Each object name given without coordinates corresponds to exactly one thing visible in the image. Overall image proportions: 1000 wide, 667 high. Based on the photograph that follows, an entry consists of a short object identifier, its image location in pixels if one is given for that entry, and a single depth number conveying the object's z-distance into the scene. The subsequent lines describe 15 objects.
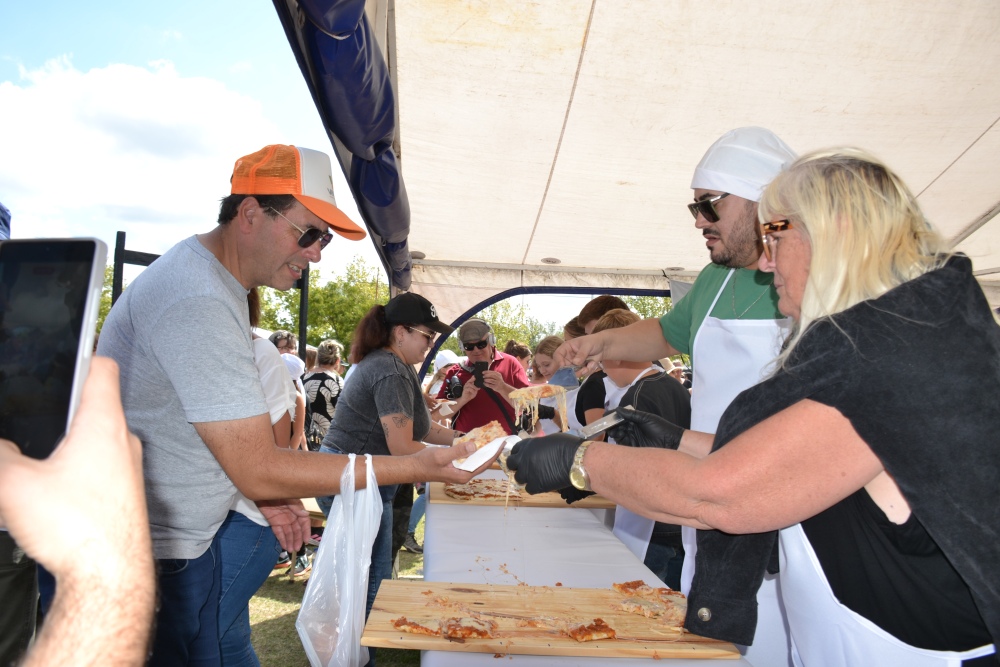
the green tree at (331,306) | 34.00
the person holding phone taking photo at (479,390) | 5.80
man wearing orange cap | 1.68
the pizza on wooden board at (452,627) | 1.74
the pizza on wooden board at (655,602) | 1.90
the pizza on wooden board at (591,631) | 1.74
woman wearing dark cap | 3.59
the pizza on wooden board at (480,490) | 3.52
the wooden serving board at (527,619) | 1.70
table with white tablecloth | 2.28
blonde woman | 1.22
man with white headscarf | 2.50
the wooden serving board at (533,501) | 3.41
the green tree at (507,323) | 37.38
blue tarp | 2.23
